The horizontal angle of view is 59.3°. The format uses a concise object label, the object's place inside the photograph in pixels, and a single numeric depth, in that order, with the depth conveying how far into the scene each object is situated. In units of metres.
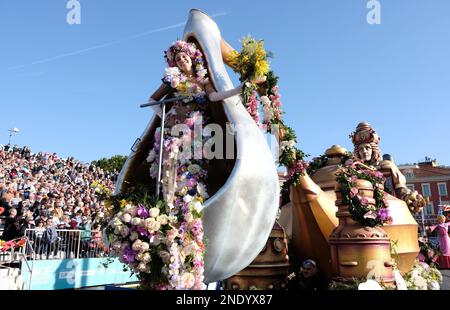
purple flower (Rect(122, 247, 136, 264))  3.89
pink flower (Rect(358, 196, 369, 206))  5.55
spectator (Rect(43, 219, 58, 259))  10.47
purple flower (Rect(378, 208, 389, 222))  5.59
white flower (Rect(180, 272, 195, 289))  3.73
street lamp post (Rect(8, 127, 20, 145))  33.25
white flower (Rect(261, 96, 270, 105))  5.72
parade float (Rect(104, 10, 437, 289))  3.92
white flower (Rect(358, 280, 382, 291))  5.01
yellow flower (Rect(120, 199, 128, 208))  4.15
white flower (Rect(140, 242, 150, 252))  3.82
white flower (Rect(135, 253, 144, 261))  3.80
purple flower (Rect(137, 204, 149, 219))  3.96
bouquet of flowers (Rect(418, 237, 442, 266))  8.48
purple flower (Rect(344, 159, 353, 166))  6.30
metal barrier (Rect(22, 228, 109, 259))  10.23
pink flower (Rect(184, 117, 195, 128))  4.79
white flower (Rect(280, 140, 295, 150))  6.12
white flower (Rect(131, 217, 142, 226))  3.88
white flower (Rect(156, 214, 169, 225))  3.89
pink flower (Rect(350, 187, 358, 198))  5.65
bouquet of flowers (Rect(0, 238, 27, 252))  9.19
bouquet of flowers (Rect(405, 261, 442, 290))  6.36
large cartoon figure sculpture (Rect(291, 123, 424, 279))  6.15
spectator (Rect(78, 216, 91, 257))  11.36
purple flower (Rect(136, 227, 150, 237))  3.89
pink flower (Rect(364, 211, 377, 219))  5.49
